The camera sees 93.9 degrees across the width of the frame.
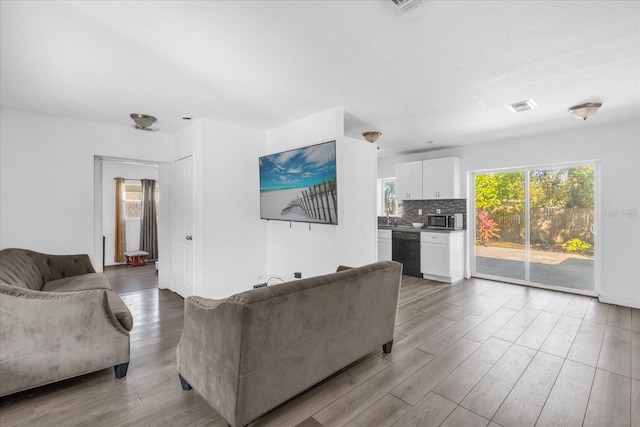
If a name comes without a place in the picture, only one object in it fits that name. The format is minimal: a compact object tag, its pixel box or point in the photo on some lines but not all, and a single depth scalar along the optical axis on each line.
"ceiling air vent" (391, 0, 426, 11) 1.68
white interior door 4.29
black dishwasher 5.80
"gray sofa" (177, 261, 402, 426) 1.67
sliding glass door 4.63
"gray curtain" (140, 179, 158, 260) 7.20
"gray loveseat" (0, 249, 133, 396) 2.00
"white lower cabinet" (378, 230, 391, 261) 6.21
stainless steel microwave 5.64
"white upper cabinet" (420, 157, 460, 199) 5.61
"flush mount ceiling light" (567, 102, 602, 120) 3.29
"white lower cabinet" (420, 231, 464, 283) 5.30
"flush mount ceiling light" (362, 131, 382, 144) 4.46
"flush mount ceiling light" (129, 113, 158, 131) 3.61
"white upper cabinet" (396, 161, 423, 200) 6.12
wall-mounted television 3.41
